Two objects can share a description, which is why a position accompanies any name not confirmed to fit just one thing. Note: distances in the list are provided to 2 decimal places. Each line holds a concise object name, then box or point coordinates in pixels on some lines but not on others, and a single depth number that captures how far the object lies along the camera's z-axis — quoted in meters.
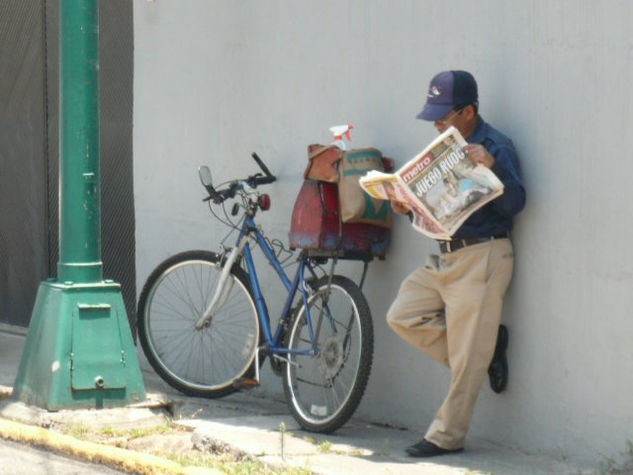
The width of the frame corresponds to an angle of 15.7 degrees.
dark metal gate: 16.77
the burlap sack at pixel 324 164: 12.38
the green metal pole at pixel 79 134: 12.85
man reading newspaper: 11.02
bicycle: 12.42
